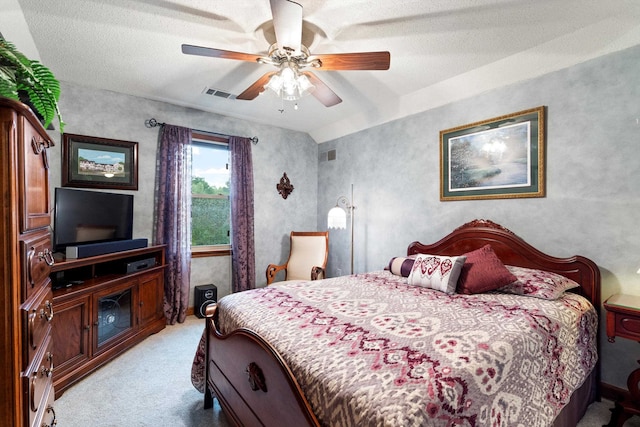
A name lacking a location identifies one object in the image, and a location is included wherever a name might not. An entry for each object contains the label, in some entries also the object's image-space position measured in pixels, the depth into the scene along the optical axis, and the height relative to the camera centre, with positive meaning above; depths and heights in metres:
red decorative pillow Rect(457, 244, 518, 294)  2.24 -0.49
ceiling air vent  3.30 +1.34
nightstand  1.83 -0.75
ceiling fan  1.71 +1.04
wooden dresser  0.87 -0.20
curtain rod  3.61 +1.08
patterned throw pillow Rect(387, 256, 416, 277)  2.89 -0.54
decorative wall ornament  4.65 +0.38
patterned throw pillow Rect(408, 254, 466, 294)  2.34 -0.51
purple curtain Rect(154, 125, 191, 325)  3.64 -0.11
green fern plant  0.96 +0.45
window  4.09 +0.20
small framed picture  3.15 +0.54
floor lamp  3.81 -0.09
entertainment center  2.28 -0.89
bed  1.08 -0.63
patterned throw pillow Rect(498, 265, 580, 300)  2.08 -0.54
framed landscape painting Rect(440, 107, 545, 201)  2.57 +0.51
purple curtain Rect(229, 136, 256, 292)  4.15 -0.07
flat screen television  2.62 -0.07
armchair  4.18 -0.66
